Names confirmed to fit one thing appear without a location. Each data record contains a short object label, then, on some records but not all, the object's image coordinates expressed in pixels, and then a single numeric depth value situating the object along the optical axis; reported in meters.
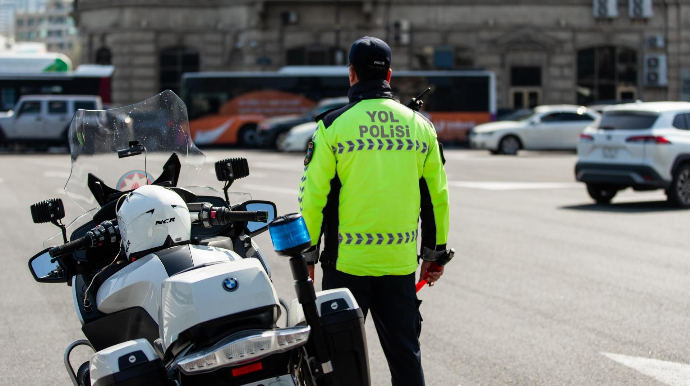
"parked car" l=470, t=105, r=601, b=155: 30.14
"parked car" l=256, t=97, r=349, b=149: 33.41
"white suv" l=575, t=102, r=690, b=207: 14.23
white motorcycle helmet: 3.59
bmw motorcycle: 3.03
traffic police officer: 3.75
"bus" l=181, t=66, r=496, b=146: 36.06
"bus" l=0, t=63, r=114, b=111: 37.91
